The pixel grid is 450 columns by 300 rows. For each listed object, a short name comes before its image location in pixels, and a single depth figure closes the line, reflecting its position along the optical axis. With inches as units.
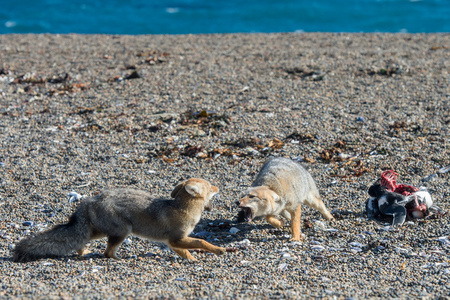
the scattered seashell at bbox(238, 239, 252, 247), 522.6
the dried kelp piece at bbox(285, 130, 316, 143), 810.8
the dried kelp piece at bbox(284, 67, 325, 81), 1084.8
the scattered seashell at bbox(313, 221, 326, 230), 561.3
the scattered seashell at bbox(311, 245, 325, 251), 506.9
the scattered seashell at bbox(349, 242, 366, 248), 509.0
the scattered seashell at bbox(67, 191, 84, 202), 623.1
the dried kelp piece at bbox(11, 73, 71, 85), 1107.5
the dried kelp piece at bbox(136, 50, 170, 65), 1203.9
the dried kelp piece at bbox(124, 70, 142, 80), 1102.4
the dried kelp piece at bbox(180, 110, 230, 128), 876.6
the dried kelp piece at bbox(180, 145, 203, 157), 775.1
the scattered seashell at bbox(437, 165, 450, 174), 688.4
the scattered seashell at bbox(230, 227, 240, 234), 553.9
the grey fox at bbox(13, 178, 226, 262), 476.1
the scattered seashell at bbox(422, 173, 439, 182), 666.2
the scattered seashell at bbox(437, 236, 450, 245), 506.9
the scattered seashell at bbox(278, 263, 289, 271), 453.0
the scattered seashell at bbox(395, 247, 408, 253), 491.5
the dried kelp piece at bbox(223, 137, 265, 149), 798.4
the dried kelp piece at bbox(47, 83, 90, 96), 1046.4
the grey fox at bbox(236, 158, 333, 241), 529.7
